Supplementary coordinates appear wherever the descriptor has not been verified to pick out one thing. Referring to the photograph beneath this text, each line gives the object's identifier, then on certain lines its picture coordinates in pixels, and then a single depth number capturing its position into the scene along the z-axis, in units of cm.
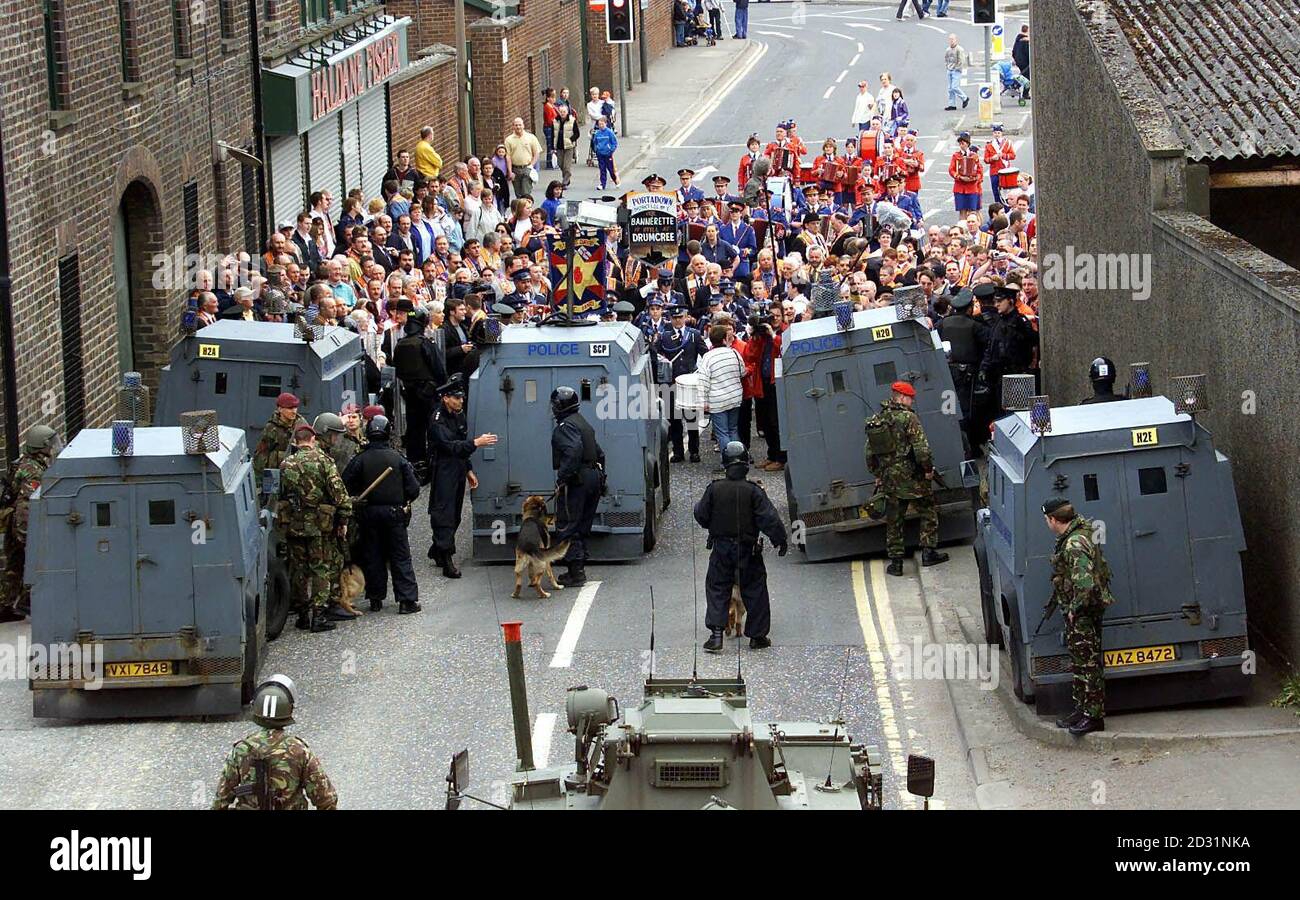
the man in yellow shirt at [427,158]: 3719
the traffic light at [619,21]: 4522
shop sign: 3059
